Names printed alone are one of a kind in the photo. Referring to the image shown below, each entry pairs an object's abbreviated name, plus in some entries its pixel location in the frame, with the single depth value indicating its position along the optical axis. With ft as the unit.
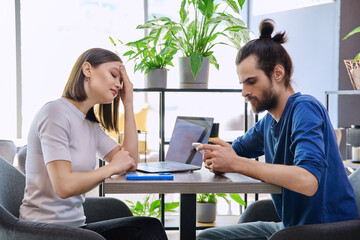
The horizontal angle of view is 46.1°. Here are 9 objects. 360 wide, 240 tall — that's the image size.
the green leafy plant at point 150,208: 9.40
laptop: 5.80
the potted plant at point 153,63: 8.54
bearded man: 4.31
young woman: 4.71
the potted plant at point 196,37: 8.28
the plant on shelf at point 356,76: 10.20
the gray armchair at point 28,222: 4.23
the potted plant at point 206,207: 9.51
